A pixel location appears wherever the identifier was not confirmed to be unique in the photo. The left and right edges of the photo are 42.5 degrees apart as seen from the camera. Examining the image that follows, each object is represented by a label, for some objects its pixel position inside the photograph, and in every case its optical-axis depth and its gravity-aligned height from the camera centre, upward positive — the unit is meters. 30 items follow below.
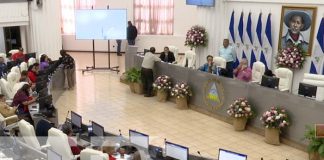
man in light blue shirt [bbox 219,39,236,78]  13.21 -1.35
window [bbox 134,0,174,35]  20.11 -0.30
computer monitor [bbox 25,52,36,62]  14.98 -1.67
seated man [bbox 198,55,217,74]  11.76 -1.58
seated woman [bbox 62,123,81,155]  7.05 -2.30
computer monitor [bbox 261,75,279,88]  9.89 -1.66
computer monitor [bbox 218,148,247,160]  6.20 -2.17
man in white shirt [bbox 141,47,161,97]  12.93 -1.87
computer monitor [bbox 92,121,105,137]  7.46 -2.16
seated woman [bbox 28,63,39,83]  11.92 -1.79
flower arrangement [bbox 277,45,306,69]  12.00 -1.30
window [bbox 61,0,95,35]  20.58 -0.04
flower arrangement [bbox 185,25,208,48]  14.91 -0.93
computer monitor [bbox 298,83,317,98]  9.03 -1.70
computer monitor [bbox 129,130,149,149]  7.01 -2.18
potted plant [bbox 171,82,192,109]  11.71 -2.32
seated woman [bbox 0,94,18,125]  8.91 -2.17
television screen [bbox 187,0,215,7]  14.30 +0.29
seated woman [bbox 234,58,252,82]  11.26 -1.66
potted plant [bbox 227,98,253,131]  9.91 -2.40
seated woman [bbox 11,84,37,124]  9.54 -2.11
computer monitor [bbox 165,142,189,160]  6.41 -2.19
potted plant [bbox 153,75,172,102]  12.40 -2.23
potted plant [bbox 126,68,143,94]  13.39 -2.23
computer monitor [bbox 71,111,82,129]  8.05 -2.14
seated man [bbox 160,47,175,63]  13.84 -1.54
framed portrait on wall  11.80 -0.44
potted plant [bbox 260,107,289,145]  9.12 -2.41
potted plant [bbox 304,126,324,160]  7.93 -2.54
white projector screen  16.22 -0.56
